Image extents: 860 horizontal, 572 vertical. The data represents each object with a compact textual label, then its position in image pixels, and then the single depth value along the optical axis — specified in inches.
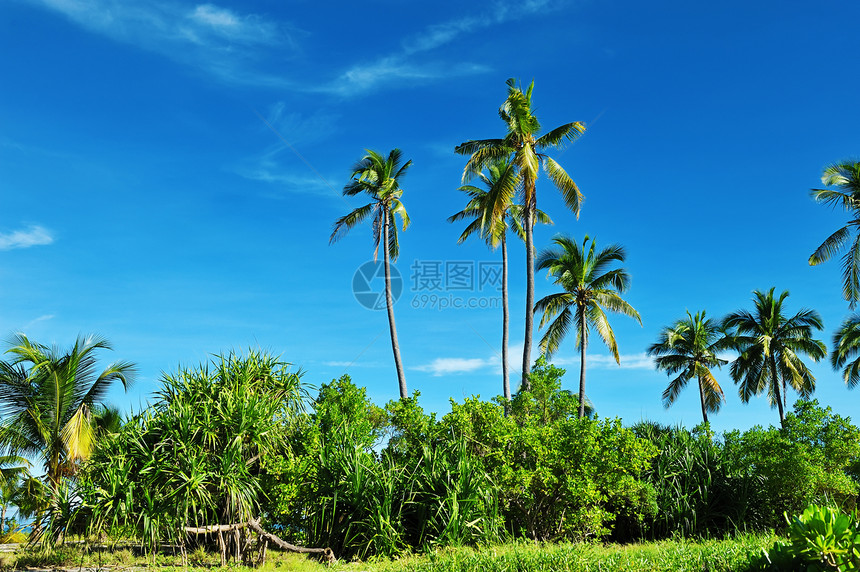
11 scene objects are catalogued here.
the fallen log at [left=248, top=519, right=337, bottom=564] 467.5
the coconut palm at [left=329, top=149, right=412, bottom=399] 1092.5
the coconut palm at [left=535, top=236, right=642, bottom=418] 1035.7
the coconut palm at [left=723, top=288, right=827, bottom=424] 1300.4
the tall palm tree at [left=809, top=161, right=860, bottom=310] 940.0
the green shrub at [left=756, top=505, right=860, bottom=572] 233.3
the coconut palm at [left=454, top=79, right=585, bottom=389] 839.1
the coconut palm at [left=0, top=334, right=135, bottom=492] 713.0
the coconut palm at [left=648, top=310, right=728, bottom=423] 1417.3
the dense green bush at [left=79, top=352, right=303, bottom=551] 452.8
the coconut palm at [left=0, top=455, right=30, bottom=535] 730.8
